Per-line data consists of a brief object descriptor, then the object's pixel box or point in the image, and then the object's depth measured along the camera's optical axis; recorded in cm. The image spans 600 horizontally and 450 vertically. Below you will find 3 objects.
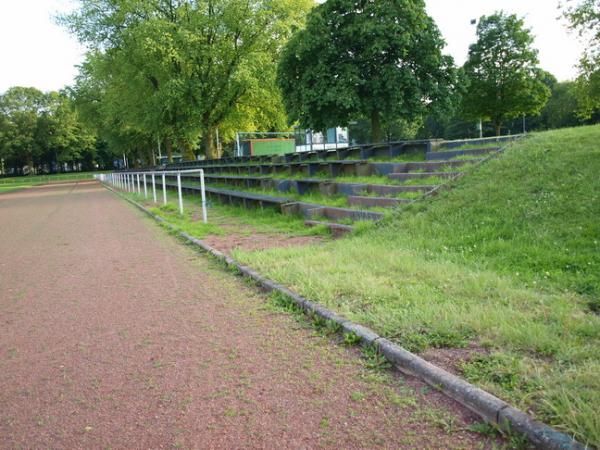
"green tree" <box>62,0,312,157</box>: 2631
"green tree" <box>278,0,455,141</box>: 1769
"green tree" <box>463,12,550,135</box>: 3384
